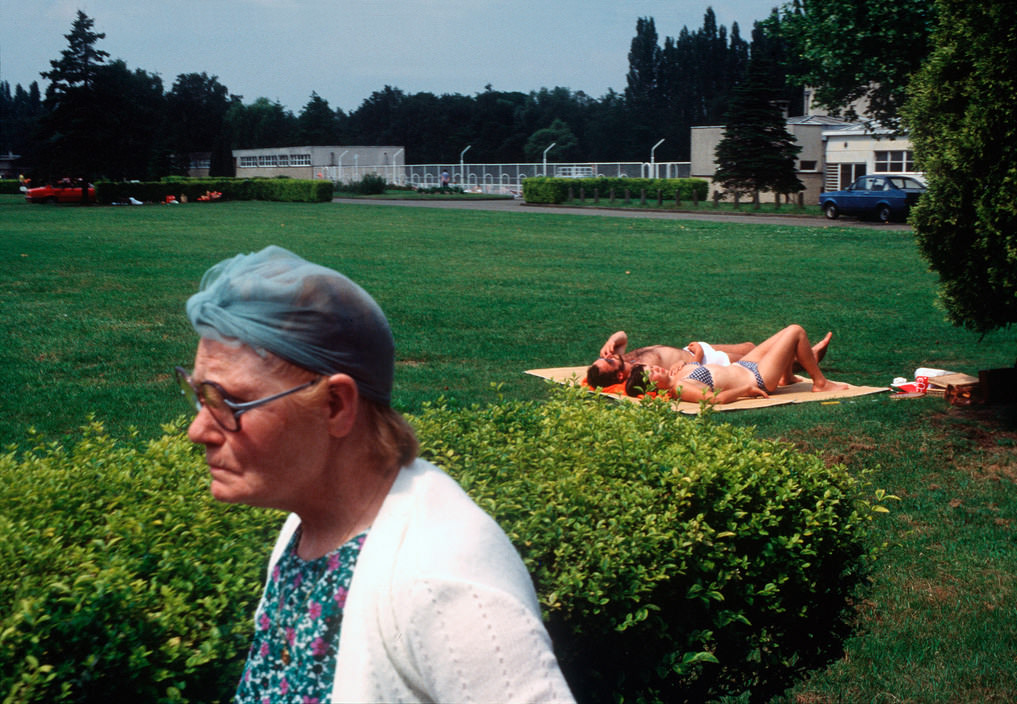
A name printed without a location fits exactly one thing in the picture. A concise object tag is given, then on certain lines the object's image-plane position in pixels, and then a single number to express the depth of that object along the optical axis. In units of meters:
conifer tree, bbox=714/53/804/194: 43.31
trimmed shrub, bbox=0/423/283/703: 2.12
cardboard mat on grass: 8.74
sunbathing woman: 8.91
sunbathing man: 9.18
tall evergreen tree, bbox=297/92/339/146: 111.69
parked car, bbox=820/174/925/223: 33.94
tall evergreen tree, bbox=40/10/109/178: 58.12
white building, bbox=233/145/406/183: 82.19
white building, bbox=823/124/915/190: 47.38
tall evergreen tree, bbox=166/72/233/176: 107.94
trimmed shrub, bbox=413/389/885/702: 2.89
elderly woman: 1.55
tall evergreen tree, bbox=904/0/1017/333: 7.31
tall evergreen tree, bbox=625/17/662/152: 136.88
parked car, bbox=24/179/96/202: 53.65
